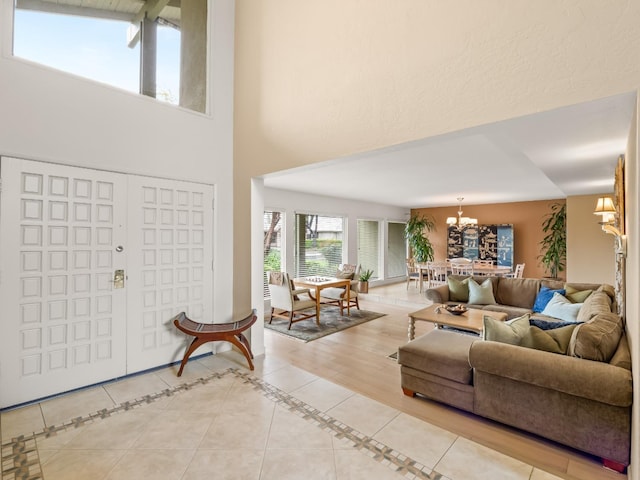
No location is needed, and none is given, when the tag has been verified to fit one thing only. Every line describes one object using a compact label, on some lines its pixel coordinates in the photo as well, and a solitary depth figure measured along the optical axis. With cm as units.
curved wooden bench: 326
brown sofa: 198
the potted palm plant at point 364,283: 781
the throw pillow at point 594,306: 308
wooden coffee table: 378
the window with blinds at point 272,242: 657
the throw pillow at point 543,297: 471
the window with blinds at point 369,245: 911
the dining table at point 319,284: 536
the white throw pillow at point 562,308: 391
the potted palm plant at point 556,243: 733
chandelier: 751
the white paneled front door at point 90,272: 260
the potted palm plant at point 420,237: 948
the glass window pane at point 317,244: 714
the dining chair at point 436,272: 770
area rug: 479
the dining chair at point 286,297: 509
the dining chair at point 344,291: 604
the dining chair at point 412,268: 883
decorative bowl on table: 419
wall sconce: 296
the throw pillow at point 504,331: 253
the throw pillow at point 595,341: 215
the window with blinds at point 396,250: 1004
